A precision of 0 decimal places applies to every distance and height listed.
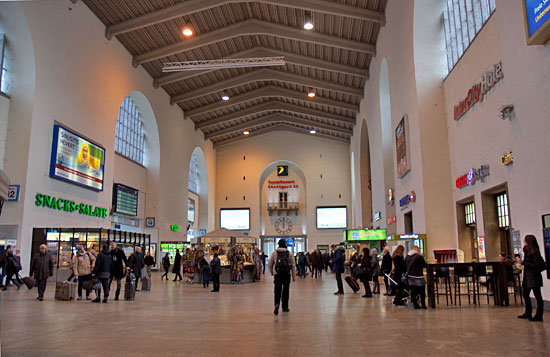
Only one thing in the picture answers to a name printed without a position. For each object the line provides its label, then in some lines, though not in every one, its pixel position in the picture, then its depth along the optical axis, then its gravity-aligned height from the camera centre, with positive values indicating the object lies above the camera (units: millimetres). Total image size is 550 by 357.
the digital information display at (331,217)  35219 +2636
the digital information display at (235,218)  35781 +2618
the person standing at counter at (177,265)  16938 -548
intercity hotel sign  9836 +3830
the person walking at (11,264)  11438 -312
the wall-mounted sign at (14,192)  13859 +1852
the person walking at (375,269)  10875 -457
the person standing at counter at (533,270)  5957 -274
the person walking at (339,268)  10945 -433
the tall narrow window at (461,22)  11039 +6096
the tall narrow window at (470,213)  11969 +997
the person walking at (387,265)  10250 -344
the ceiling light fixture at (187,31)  18969 +9430
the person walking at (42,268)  9719 -358
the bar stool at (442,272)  8284 -414
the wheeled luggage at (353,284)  11048 -834
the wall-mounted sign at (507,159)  9000 +1861
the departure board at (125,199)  20719 +2513
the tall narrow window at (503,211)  10420 +919
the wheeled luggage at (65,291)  9570 -847
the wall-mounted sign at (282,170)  36594 +6627
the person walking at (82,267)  9664 -335
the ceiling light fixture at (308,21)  17938 +9223
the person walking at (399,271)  8391 -400
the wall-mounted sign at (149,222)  24484 +1598
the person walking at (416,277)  7828 -475
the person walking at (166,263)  18812 -499
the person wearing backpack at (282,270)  7332 -318
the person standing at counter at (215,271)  12203 -557
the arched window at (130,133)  22172 +6141
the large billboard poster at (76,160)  15383 +3434
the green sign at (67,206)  14711 +1669
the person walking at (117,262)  10305 -251
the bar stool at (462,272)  8180 -407
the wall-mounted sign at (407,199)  14333 +1711
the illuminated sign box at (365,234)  18484 +673
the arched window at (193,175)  33188 +5724
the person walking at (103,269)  9445 -374
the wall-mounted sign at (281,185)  37438 +5546
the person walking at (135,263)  11749 -329
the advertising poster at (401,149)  15102 +3554
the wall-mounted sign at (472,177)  10455 +1831
